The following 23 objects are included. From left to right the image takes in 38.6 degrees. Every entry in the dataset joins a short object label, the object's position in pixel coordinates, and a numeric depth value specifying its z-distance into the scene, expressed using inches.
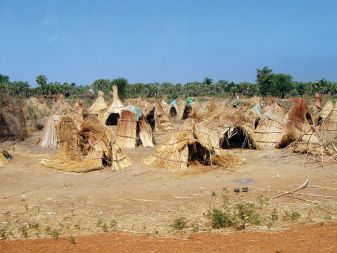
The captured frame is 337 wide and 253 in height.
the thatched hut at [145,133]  665.6
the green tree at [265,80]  2178.6
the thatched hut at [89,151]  510.3
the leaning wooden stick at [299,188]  388.8
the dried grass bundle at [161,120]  864.9
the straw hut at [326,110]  847.7
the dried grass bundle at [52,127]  655.1
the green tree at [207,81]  2855.8
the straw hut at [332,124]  745.8
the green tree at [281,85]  2203.5
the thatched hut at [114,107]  844.0
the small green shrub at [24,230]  297.2
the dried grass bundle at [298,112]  681.8
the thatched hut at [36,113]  822.5
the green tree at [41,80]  2360.4
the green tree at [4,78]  3261.1
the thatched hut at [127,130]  651.5
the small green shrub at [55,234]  289.9
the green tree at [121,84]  2138.0
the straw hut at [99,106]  905.1
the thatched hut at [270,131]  652.1
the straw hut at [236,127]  639.1
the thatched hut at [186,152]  506.6
